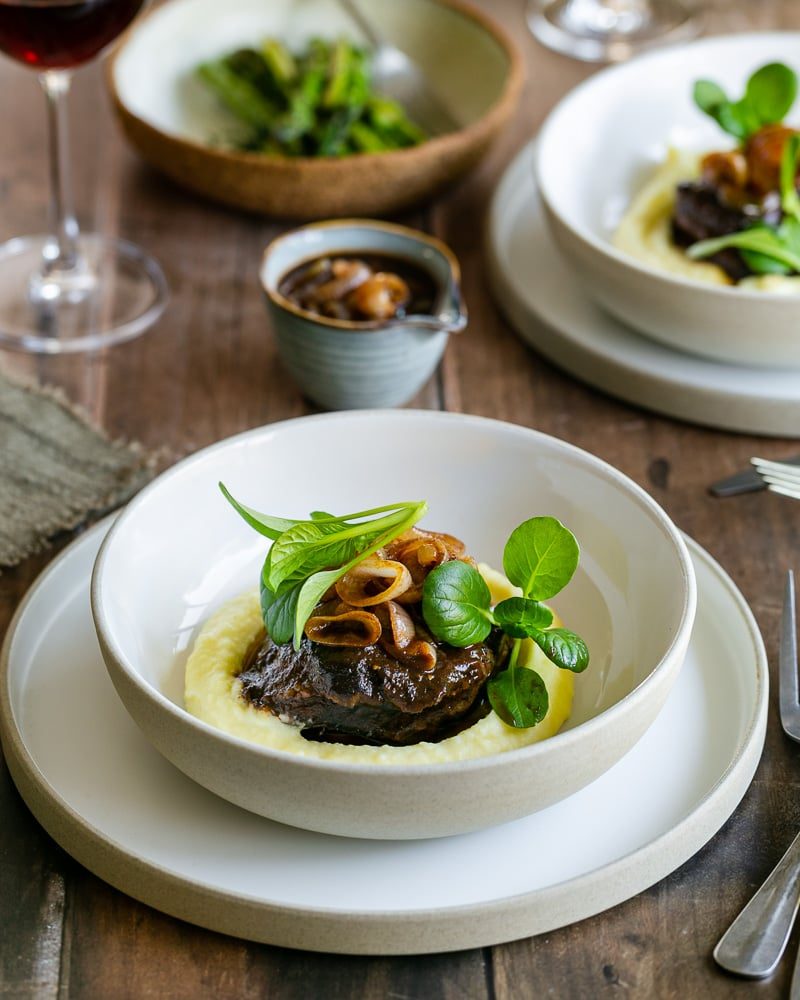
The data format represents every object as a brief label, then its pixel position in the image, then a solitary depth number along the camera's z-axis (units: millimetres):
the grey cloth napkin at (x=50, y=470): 1283
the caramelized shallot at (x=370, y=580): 1152
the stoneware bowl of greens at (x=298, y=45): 1425
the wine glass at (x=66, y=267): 1345
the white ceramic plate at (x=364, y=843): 1118
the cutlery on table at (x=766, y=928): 1120
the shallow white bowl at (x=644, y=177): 1325
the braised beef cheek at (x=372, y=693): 1144
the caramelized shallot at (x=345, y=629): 1144
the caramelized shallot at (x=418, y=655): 1143
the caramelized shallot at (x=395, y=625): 1145
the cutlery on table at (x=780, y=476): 1285
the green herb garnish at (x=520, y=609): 1140
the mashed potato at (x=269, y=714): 1136
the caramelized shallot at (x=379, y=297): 1333
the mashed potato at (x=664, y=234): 1352
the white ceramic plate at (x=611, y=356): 1342
